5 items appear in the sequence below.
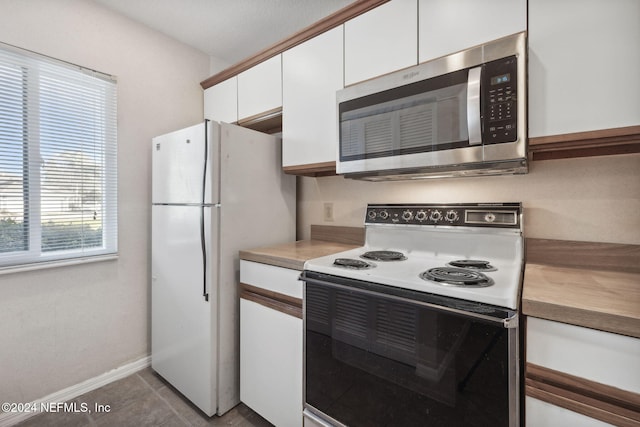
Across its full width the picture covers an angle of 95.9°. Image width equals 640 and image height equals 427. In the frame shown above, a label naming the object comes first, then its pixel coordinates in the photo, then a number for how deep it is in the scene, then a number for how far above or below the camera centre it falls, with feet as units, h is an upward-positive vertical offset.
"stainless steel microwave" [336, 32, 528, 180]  3.58 +1.36
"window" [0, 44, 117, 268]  5.27 +1.03
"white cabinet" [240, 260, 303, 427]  4.71 -2.31
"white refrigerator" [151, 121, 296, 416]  5.38 -0.51
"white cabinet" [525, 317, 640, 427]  2.40 -1.35
